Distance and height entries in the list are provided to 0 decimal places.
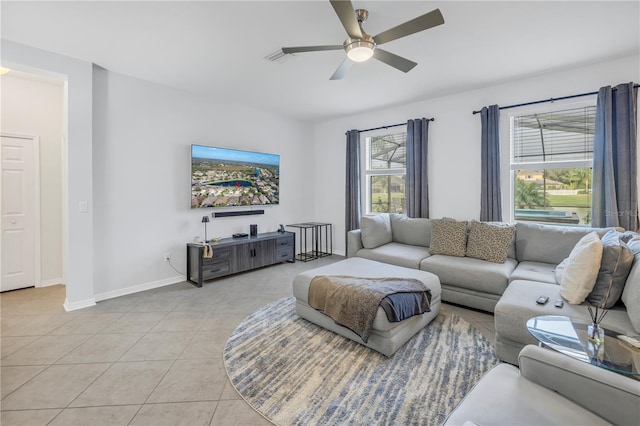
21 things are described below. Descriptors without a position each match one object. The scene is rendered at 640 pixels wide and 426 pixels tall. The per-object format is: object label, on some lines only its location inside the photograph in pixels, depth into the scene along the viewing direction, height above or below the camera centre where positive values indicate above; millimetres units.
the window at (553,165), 3504 +593
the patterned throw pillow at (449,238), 3604 -326
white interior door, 3693 +50
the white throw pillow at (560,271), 2529 -545
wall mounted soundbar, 4551 +18
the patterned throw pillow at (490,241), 3316 -342
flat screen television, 4234 +594
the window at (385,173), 5094 +728
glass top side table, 1301 -689
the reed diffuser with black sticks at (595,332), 1531 -675
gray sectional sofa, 2005 -607
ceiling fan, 1888 +1321
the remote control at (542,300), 2099 -657
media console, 3975 -632
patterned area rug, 1692 -1142
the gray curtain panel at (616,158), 3018 +571
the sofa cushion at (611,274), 2006 -450
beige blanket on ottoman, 2254 -701
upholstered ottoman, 2225 -867
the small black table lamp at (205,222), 4184 -116
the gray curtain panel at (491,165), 3863 +645
